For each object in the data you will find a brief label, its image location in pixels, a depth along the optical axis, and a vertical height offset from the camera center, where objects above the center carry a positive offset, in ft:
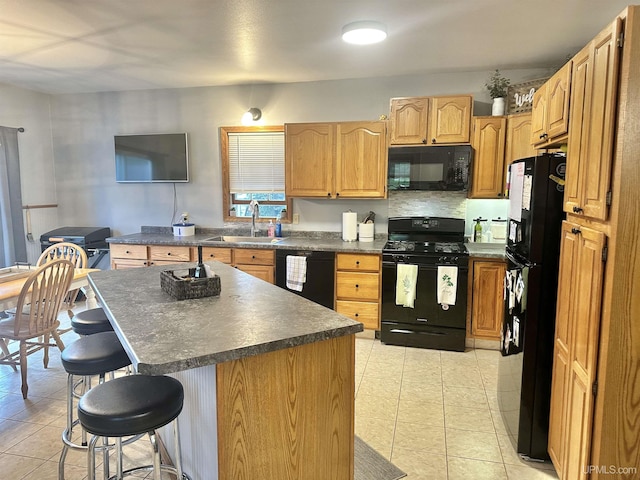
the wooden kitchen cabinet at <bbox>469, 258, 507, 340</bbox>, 11.94 -3.02
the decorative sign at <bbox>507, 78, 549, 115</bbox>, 12.05 +2.87
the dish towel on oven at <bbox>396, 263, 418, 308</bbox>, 12.25 -2.71
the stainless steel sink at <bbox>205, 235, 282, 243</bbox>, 14.93 -1.78
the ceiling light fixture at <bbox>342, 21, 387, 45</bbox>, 9.27 +3.62
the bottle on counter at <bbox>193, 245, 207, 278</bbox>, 6.94 -1.34
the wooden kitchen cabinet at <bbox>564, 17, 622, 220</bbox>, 4.92 +0.87
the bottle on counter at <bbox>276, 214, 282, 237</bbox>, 15.64 -1.43
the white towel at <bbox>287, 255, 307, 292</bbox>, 13.42 -2.59
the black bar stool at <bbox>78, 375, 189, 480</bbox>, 4.69 -2.51
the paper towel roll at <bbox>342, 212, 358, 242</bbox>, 14.30 -1.18
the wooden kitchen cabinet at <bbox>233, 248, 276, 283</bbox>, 13.89 -2.36
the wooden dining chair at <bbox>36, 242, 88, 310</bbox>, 11.87 -2.04
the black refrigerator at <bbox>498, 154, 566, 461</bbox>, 6.80 -1.72
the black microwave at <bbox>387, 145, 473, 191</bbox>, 12.53 +0.75
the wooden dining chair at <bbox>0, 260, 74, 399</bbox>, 9.34 -2.80
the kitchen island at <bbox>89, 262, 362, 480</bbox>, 4.63 -2.26
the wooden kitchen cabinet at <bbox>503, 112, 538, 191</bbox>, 12.00 +1.60
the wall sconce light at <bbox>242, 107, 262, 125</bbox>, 15.19 +2.78
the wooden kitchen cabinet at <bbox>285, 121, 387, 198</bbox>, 13.53 +1.07
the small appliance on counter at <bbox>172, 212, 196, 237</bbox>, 15.94 -1.46
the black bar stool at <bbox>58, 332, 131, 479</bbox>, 6.32 -2.56
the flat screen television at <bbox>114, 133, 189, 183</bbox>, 16.15 +1.29
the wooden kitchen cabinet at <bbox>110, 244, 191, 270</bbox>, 14.70 -2.30
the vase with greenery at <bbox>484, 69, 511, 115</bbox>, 12.64 +3.20
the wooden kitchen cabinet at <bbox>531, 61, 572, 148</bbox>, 6.63 +1.44
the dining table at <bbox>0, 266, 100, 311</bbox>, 8.99 -2.27
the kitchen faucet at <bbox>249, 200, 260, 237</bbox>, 15.69 -0.78
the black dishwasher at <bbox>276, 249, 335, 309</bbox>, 13.26 -2.69
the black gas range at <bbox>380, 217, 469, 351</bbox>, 12.01 -3.09
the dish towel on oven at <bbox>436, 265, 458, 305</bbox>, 11.96 -2.65
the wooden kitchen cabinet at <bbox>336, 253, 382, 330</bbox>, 13.00 -2.98
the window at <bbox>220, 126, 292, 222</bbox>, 15.56 +0.80
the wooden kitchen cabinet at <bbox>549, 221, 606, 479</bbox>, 5.26 -2.16
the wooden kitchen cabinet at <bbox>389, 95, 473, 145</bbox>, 12.53 +2.21
